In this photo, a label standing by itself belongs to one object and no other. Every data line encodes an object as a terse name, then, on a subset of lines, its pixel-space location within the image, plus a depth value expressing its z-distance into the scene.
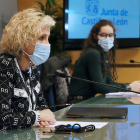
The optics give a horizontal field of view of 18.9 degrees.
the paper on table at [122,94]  3.34
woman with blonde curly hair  2.04
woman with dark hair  3.65
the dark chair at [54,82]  3.00
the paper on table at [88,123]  1.89
